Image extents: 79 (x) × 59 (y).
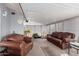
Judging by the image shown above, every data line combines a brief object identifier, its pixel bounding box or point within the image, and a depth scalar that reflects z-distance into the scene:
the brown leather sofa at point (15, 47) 1.58
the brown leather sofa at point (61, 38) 2.41
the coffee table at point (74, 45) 1.92
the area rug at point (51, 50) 1.99
